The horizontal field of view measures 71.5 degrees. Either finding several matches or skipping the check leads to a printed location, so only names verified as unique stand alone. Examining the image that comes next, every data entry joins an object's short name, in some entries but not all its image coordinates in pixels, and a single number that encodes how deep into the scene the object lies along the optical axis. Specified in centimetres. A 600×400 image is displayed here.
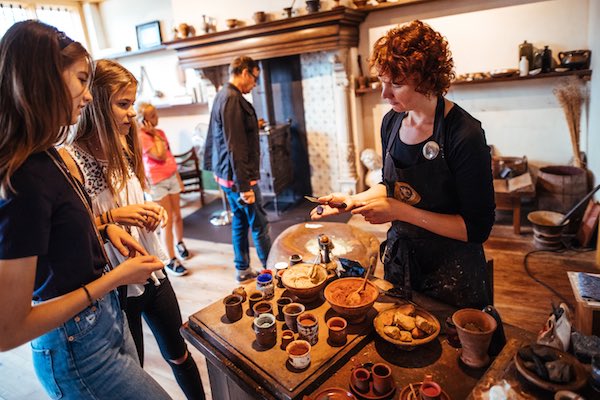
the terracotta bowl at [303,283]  160
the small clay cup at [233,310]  158
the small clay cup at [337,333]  138
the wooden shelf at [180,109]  675
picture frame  678
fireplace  494
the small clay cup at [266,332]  140
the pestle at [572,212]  339
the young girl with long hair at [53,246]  99
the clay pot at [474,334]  125
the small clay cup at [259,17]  520
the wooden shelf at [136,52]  673
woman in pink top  388
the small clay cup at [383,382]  119
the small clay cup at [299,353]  129
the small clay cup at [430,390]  112
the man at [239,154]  323
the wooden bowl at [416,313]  135
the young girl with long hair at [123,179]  158
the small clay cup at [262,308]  157
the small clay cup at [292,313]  147
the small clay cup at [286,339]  141
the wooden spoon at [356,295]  151
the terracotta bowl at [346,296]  145
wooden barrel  397
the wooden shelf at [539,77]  402
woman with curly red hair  144
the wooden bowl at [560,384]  102
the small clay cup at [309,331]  140
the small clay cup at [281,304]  156
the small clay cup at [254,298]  164
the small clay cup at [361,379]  121
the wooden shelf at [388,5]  462
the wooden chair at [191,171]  617
